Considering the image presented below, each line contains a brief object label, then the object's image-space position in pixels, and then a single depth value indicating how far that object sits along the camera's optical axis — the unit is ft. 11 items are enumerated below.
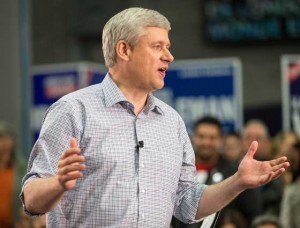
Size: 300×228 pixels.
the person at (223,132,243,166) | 36.46
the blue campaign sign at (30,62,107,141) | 38.17
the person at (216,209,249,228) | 27.95
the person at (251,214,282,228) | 27.44
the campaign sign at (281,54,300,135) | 39.78
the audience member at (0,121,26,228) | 32.23
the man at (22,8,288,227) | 16.08
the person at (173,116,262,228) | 29.10
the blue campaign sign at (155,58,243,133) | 38.55
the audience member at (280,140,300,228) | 31.35
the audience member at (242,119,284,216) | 32.12
